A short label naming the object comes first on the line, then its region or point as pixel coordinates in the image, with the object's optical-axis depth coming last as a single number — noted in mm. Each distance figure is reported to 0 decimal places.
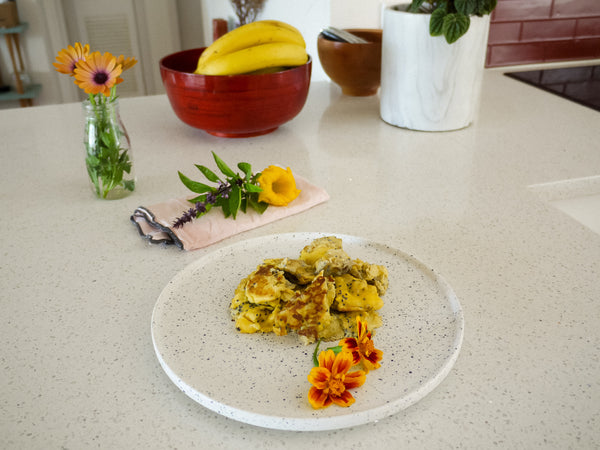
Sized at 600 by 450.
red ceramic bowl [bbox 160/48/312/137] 1020
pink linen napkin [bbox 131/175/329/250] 737
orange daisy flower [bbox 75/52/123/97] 762
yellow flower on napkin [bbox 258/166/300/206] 810
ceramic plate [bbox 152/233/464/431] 456
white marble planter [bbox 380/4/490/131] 1048
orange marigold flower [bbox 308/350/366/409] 456
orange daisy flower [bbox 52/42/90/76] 769
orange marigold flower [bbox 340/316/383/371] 490
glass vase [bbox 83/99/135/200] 820
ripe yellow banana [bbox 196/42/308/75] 1019
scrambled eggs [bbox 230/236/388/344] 531
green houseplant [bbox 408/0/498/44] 1004
